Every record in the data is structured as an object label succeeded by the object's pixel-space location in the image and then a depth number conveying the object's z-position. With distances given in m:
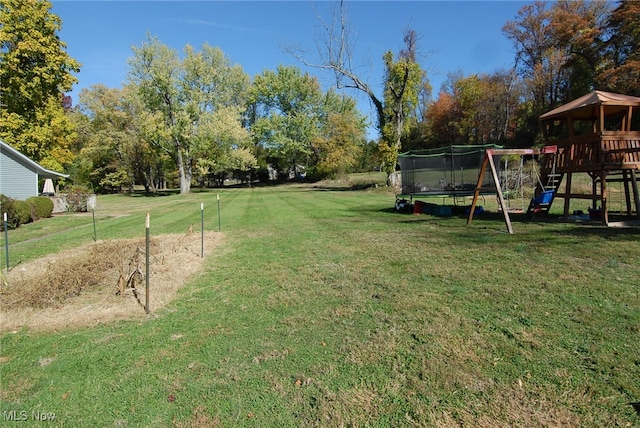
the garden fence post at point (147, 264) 4.45
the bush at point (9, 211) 13.63
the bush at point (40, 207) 16.76
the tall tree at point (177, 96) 35.19
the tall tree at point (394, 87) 29.03
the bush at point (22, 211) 14.81
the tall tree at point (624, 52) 24.84
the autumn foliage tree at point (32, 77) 22.08
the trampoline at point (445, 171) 13.62
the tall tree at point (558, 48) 31.69
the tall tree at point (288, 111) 48.59
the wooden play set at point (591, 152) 9.11
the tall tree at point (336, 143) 42.28
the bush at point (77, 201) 21.09
